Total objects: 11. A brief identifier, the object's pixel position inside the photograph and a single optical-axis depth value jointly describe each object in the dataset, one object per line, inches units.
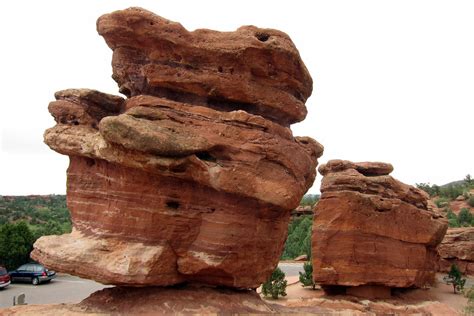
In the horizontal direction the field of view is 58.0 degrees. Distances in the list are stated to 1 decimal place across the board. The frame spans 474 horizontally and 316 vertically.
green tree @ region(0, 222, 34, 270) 1291.8
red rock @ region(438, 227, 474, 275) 1268.5
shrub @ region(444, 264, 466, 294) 1059.3
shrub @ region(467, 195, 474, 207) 2157.0
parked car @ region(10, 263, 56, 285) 1205.1
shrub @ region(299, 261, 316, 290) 1055.8
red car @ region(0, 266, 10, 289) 1098.7
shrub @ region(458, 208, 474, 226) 1859.7
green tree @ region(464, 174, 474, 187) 2795.5
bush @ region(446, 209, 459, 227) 1791.3
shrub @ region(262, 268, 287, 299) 952.3
